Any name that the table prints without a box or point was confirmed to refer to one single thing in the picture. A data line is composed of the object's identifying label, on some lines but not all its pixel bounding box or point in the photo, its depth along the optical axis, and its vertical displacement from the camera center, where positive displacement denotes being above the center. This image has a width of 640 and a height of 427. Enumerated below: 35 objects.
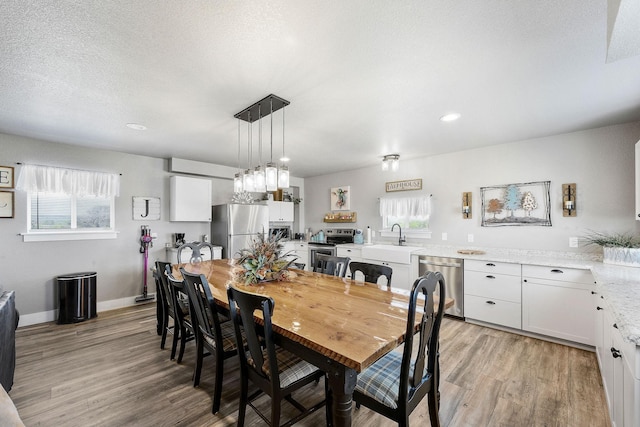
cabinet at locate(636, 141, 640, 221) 2.48 +0.36
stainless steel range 5.34 -0.44
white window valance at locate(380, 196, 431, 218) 4.50 +0.22
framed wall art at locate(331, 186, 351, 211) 5.64 +0.44
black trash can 3.47 -0.99
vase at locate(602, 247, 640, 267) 2.57 -0.39
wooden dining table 1.17 -0.55
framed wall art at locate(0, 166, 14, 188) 3.31 +0.56
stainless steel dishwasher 3.57 -0.79
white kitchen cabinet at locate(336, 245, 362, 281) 4.89 -0.64
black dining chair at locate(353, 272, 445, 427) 1.29 -0.85
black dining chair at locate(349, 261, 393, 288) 2.20 -0.44
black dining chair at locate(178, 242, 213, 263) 3.53 -0.41
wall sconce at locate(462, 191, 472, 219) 4.01 +0.20
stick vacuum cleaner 4.24 -0.47
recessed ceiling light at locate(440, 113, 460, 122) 2.70 +1.04
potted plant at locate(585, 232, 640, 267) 2.59 -0.31
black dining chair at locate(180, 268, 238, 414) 1.79 -0.76
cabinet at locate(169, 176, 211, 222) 4.50 +0.37
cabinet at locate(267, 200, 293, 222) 5.88 +0.19
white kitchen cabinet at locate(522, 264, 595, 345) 2.72 -0.91
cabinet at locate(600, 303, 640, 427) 1.13 -0.83
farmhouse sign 4.58 +0.60
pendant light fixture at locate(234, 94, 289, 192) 2.34 +0.43
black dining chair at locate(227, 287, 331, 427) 1.39 -0.86
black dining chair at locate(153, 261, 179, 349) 2.56 -0.83
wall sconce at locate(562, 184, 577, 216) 3.21 +0.21
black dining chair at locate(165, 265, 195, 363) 2.30 -0.86
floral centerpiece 2.30 -0.37
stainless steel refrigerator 4.75 -0.09
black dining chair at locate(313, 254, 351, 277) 2.72 -0.47
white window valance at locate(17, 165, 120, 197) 3.44 +0.55
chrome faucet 4.68 -0.34
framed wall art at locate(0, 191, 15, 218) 3.31 +0.22
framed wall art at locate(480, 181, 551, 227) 3.43 +0.18
